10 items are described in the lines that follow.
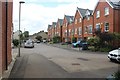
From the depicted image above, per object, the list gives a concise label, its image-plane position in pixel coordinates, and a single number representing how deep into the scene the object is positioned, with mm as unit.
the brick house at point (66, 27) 24041
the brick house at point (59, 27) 28193
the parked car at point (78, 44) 15780
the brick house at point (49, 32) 35727
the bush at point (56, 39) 26172
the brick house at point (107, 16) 13661
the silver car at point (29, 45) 16929
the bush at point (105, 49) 11302
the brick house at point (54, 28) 32187
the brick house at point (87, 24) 17313
